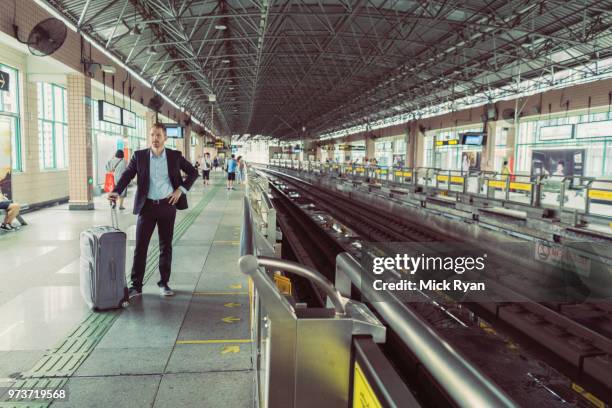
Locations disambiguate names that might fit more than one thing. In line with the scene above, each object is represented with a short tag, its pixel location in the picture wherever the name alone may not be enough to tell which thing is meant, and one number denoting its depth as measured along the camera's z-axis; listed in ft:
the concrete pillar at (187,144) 108.70
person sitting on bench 30.83
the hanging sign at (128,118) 53.47
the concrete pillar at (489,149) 90.12
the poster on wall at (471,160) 95.86
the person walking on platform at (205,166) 78.69
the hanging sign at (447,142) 86.89
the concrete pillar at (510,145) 85.71
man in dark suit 15.89
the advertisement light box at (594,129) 66.64
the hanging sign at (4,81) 34.78
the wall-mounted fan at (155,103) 74.08
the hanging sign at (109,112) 46.39
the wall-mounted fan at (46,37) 32.12
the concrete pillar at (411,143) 119.85
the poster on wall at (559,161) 70.69
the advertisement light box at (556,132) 71.77
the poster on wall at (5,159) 31.99
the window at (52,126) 49.37
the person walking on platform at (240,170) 92.48
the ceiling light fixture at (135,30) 50.72
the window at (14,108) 40.73
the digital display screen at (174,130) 74.03
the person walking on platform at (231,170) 71.72
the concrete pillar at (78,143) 44.75
